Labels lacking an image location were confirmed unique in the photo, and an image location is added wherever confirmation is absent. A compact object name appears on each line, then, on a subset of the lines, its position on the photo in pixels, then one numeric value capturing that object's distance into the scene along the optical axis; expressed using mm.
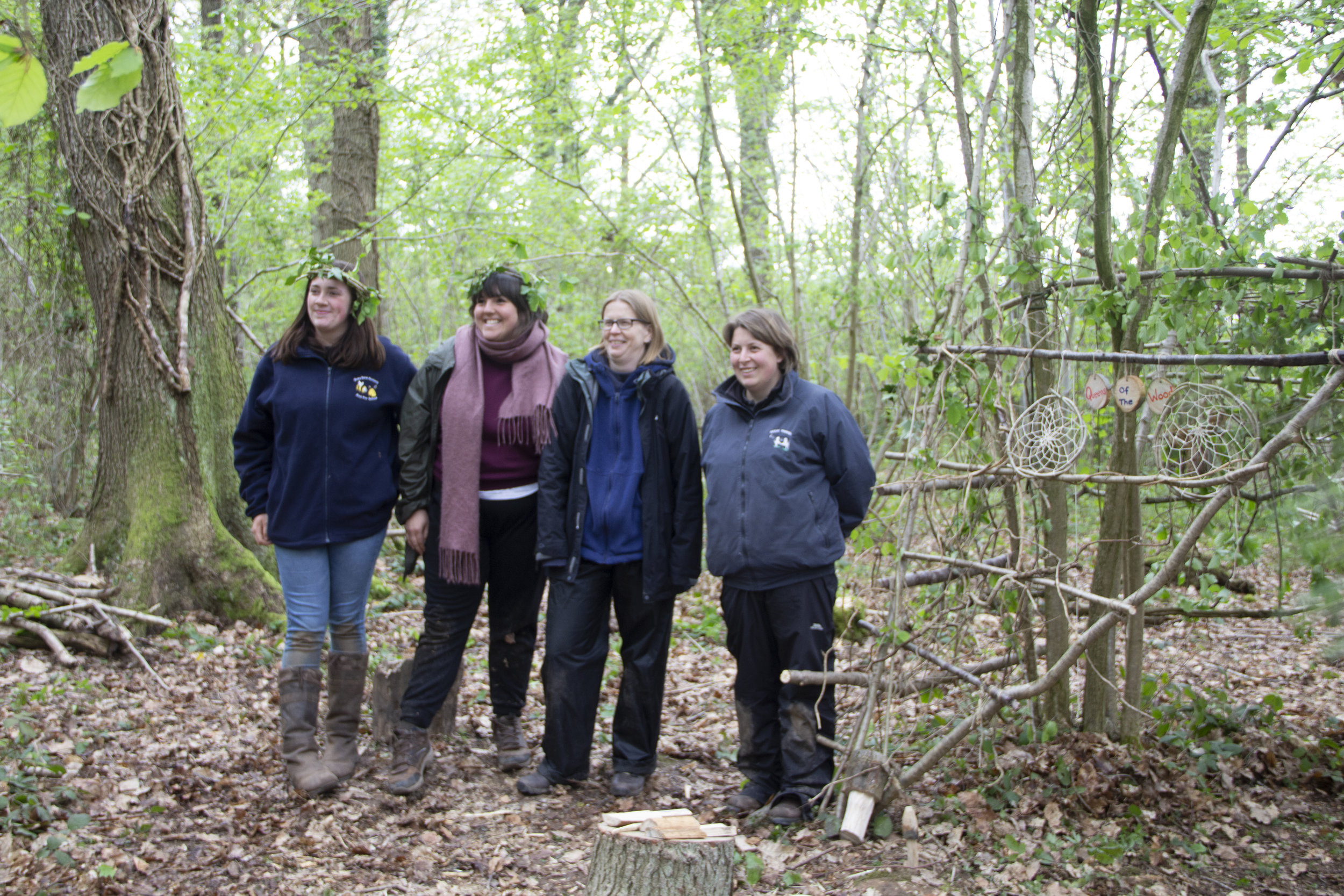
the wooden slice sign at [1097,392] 3172
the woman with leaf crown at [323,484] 3654
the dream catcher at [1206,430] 3041
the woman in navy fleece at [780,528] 3486
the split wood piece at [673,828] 2689
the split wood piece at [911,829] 3288
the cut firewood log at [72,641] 4520
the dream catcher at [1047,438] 3211
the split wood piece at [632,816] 2766
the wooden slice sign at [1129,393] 3152
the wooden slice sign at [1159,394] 3143
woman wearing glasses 3730
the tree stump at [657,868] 2648
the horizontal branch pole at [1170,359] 2793
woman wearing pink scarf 3770
